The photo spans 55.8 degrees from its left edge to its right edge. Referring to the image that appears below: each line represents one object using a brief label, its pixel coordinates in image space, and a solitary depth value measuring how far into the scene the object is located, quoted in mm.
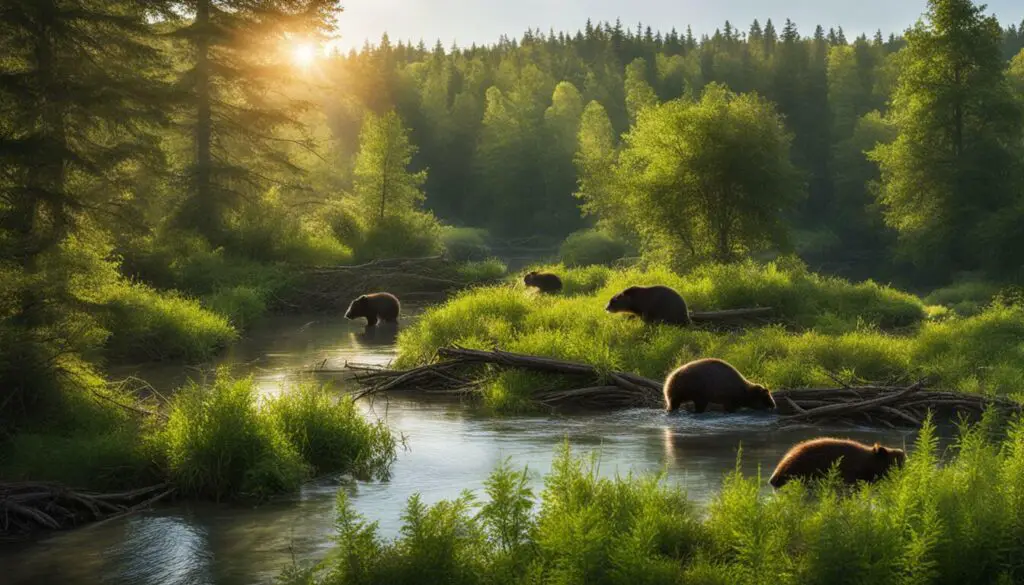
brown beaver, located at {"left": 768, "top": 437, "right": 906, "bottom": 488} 10133
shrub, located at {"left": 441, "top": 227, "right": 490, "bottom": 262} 70000
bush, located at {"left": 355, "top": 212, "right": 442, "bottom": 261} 45834
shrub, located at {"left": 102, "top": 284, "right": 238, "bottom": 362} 21219
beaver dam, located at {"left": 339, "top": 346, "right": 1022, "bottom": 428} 14047
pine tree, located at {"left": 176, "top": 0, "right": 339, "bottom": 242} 35344
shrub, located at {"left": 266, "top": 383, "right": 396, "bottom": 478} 12102
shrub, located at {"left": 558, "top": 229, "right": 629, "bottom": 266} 58875
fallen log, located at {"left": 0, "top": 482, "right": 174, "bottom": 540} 9750
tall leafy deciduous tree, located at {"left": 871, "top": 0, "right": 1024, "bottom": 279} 45344
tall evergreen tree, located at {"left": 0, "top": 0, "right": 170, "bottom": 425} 12320
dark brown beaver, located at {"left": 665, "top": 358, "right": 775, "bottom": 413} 14500
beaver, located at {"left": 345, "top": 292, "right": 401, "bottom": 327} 29422
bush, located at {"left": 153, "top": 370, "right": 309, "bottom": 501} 10906
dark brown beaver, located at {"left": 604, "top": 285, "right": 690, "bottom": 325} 19719
